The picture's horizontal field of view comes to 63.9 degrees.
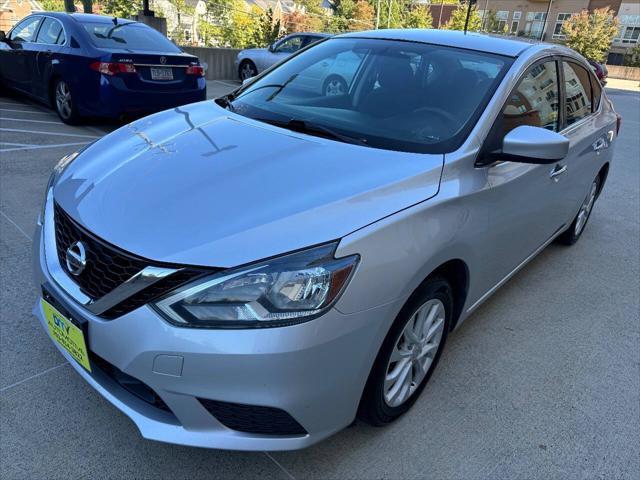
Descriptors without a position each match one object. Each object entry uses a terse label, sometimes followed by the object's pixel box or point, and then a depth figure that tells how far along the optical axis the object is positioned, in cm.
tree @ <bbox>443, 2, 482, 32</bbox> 4597
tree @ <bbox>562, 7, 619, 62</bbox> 4403
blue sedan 619
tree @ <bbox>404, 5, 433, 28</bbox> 5481
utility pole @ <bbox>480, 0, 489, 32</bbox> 5608
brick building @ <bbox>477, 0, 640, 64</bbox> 4950
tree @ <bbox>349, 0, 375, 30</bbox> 6250
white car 1264
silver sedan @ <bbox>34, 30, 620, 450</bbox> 161
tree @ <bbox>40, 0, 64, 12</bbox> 3682
